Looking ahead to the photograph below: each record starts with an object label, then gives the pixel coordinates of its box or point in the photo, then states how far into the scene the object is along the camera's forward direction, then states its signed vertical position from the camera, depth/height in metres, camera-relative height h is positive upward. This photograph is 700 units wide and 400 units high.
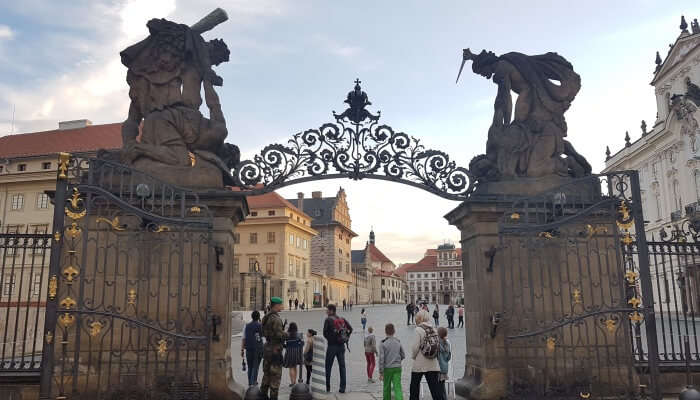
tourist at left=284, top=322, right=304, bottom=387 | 9.90 -0.79
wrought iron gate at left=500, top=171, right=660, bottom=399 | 7.46 +0.13
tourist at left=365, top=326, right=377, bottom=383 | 11.31 -0.99
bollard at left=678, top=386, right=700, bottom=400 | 6.45 -1.06
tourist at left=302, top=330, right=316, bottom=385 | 11.07 -0.94
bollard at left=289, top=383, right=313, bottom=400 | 7.73 -1.19
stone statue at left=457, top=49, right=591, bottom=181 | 8.69 +2.97
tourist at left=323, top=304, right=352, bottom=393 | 10.34 -0.57
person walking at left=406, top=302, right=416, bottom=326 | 33.53 -0.25
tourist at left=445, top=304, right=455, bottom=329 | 28.67 -0.49
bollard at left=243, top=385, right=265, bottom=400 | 7.15 -1.11
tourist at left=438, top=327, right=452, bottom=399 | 8.62 -0.74
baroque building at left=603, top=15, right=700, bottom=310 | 35.66 +11.29
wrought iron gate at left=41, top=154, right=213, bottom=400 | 6.79 +0.27
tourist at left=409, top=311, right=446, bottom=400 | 6.92 -0.69
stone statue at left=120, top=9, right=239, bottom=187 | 7.96 +2.93
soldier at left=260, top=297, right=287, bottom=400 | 7.57 -0.61
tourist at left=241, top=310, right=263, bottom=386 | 10.15 -0.74
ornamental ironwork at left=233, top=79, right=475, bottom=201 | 8.19 +2.14
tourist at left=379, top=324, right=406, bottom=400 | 7.84 -0.81
